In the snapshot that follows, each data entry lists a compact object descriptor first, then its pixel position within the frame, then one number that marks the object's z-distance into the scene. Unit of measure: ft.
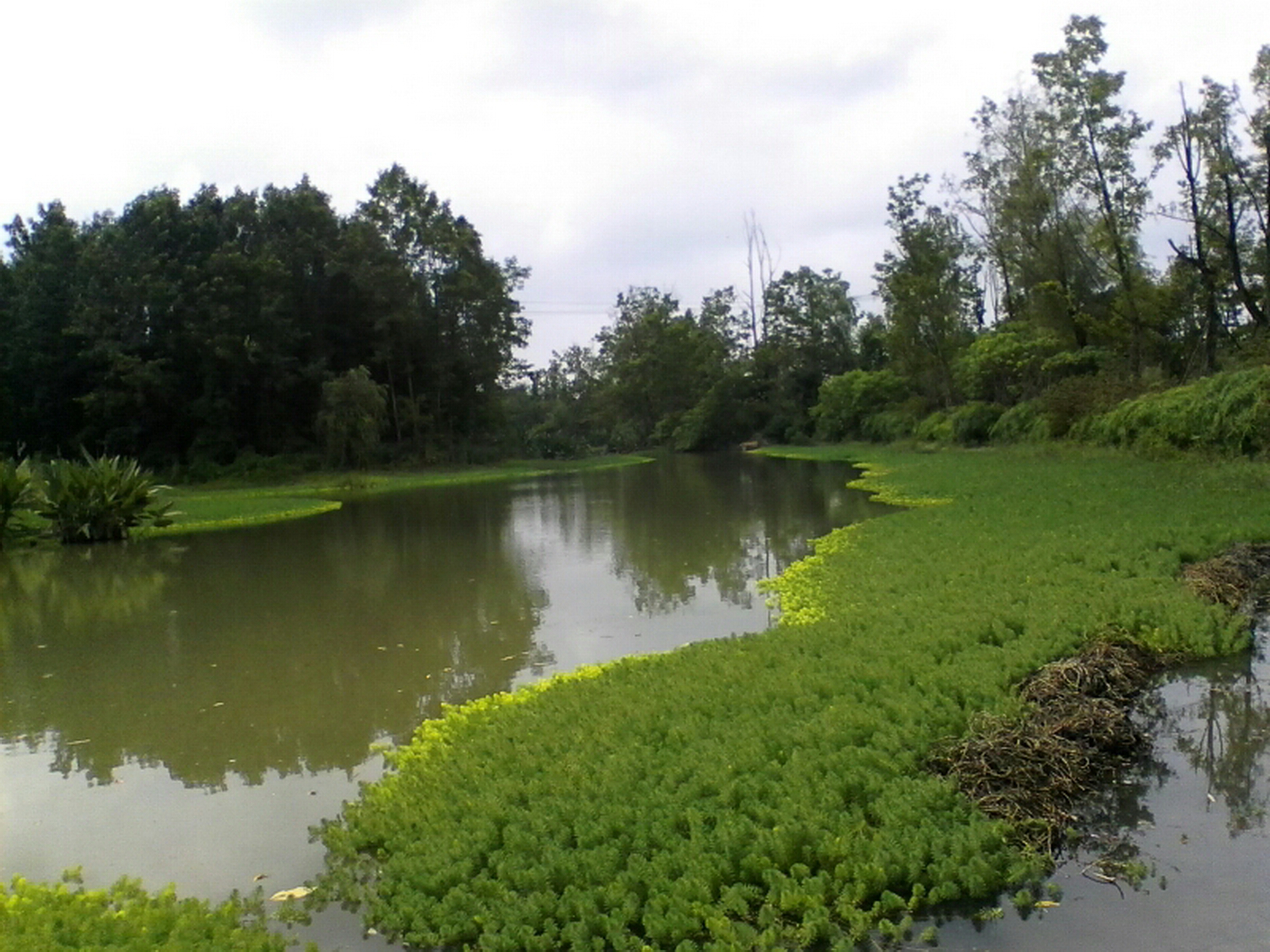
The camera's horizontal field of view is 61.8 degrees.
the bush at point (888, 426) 155.12
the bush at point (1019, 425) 101.86
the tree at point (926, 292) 149.18
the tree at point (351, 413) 134.72
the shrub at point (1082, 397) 91.66
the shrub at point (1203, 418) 59.98
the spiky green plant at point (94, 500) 67.82
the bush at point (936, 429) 132.16
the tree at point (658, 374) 253.65
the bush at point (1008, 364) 120.06
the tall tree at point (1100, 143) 102.17
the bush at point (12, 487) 66.23
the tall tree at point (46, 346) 143.23
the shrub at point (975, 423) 122.62
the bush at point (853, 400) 178.60
